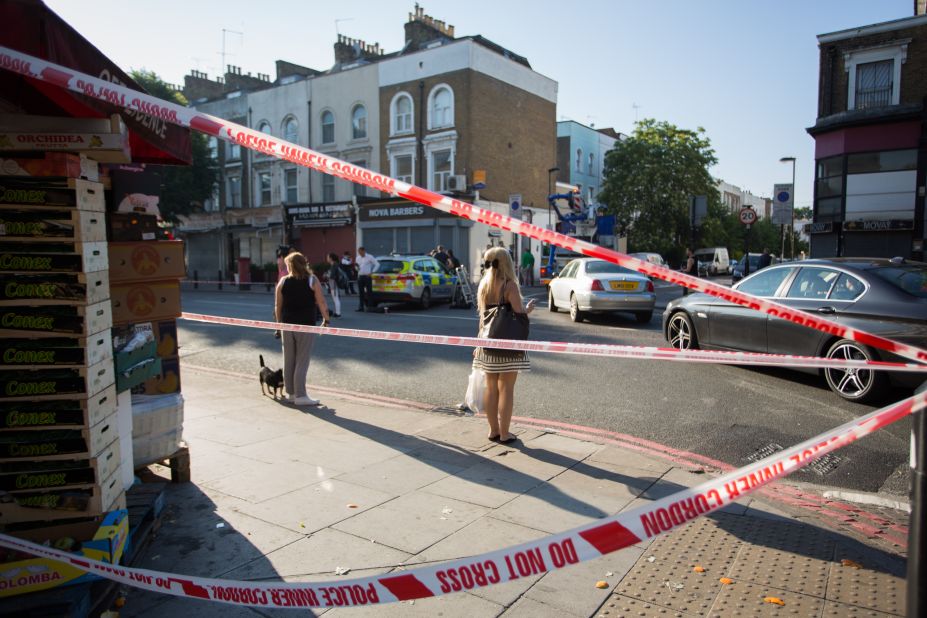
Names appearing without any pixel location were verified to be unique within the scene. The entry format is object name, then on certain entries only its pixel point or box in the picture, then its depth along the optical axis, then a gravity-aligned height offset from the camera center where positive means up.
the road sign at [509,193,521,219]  24.58 +2.06
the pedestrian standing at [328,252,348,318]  14.95 -0.74
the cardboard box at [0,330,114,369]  2.82 -0.45
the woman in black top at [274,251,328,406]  7.02 -0.71
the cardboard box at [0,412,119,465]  2.84 -0.88
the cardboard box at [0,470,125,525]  2.88 -1.17
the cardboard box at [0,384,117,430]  2.83 -0.74
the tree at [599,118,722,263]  40.78 +5.00
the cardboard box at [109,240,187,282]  3.85 -0.04
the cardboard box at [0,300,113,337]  2.81 -0.30
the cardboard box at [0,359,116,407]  2.82 -0.59
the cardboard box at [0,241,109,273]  2.80 -0.01
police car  16.95 -0.73
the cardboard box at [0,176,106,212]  2.79 +0.29
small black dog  7.25 -1.47
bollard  1.49 -0.68
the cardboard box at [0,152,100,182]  2.77 +0.41
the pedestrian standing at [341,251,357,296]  24.53 -0.62
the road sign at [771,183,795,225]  18.03 +1.52
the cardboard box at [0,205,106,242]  2.80 +0.14
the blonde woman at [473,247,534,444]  5.31 -0.87
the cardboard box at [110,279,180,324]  3.85 -0.30
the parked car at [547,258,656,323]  13.34 -0.84
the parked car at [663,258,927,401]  6.25 -0.63
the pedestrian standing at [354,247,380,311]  17.14 -0.57
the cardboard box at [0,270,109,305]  2.82 -0.16
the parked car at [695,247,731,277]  49.84 -0.37
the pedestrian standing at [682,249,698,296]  16.78 -0.30
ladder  17.86 -0.91
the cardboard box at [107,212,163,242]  3.92 +0.18
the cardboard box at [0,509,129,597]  2.57 -1.33
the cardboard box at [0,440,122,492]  2.87 -1.03
